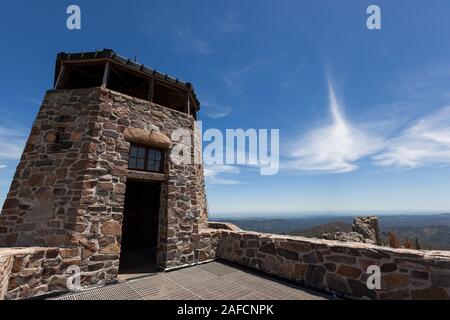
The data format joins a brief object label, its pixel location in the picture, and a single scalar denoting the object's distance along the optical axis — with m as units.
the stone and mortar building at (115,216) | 4.73
